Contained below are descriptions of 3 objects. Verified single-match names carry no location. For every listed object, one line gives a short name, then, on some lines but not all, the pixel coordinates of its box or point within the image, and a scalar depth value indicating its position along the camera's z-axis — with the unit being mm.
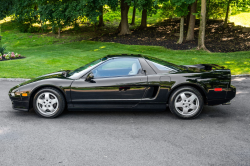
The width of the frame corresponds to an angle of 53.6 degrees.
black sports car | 5297
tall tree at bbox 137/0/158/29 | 19672
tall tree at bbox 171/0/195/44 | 17297
